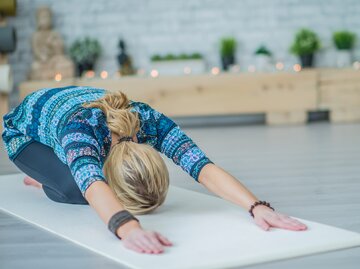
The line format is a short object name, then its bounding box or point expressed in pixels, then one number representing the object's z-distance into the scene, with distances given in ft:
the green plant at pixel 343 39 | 18.84
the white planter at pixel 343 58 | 19.02
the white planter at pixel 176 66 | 18.79
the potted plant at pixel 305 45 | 18.58
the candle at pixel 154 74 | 18.24
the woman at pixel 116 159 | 6.33
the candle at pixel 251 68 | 18.53
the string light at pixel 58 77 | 18.20
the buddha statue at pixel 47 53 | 18.62
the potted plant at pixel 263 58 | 18.81
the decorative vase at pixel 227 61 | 18.98
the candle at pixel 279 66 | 18.81
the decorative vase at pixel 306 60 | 18.78
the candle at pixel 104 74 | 18.34
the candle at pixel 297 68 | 18.47
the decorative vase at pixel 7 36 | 16.90
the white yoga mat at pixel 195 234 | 5.95
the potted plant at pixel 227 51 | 18.89
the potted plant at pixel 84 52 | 18.95
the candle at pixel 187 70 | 18.60
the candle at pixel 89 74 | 18.51
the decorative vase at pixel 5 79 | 16.72
